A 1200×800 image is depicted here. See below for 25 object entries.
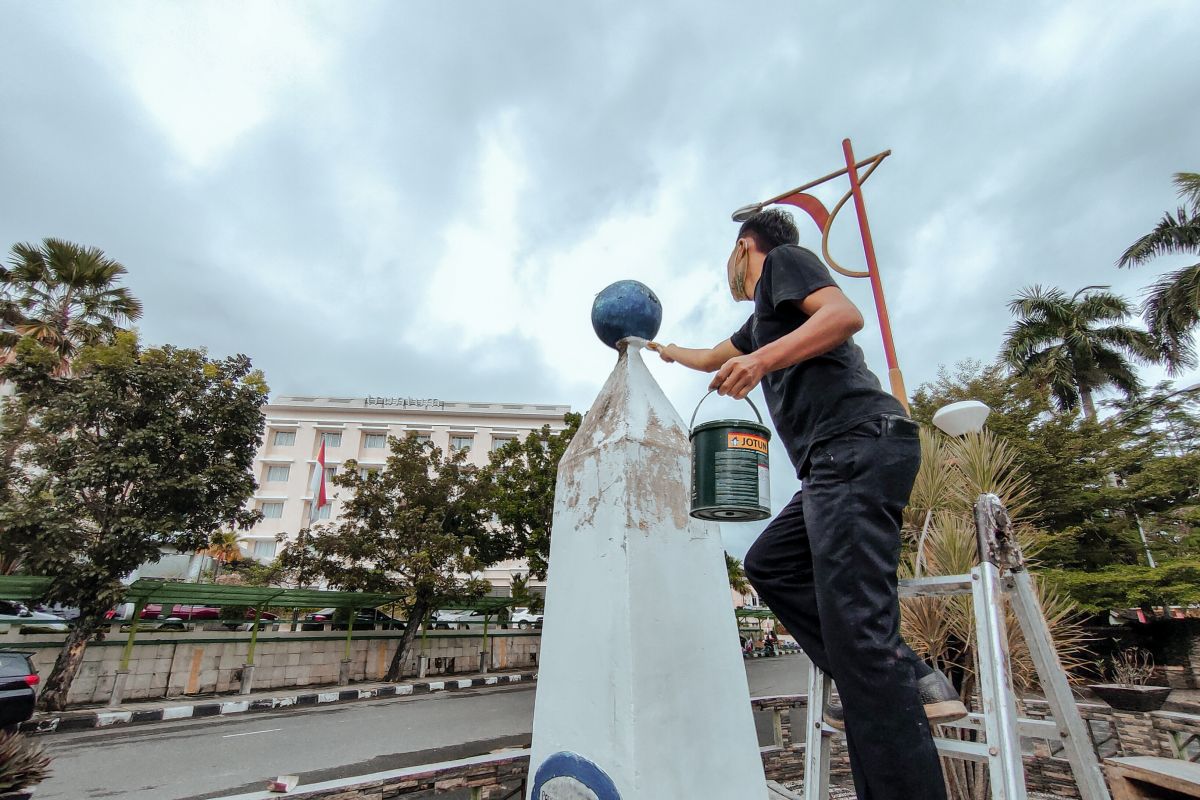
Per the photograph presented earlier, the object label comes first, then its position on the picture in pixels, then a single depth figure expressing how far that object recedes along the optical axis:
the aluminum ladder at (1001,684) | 1.11
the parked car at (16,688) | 6.42
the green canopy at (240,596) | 10.06
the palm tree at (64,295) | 12.74
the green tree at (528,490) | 15.61
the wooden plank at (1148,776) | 2.51
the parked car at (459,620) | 20.03
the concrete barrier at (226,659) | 9.73
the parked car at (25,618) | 14.27
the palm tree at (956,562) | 3.35
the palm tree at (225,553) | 28.73
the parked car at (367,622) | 16.32
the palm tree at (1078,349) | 19.56
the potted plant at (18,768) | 2.14
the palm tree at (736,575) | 19.50
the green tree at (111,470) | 9.04
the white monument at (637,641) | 1.37
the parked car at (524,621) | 21.48
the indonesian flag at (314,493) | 36.50
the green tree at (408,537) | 13.81
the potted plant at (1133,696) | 5.80
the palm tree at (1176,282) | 15.66
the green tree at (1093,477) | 13.13
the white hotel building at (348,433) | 37.16
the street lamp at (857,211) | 2.67
